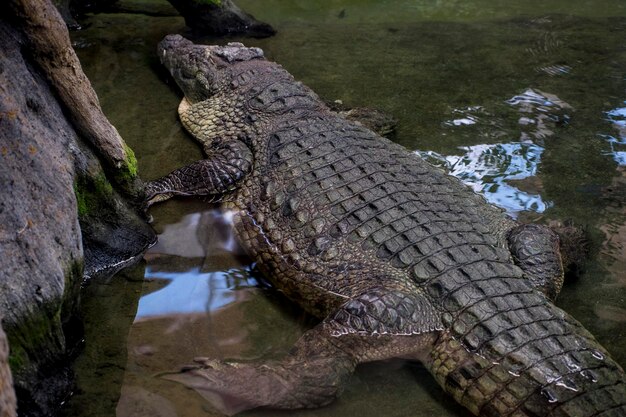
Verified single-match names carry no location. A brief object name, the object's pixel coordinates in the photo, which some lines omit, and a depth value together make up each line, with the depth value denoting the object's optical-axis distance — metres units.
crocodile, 2.77
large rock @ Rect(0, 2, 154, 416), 2.48
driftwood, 2.92
